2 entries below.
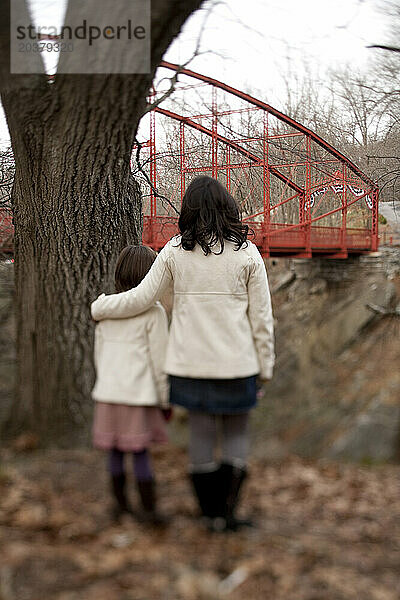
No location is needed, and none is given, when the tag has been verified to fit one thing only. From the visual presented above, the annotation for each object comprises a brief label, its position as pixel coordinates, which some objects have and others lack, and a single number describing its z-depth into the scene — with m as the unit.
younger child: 2.50
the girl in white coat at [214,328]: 2.48
